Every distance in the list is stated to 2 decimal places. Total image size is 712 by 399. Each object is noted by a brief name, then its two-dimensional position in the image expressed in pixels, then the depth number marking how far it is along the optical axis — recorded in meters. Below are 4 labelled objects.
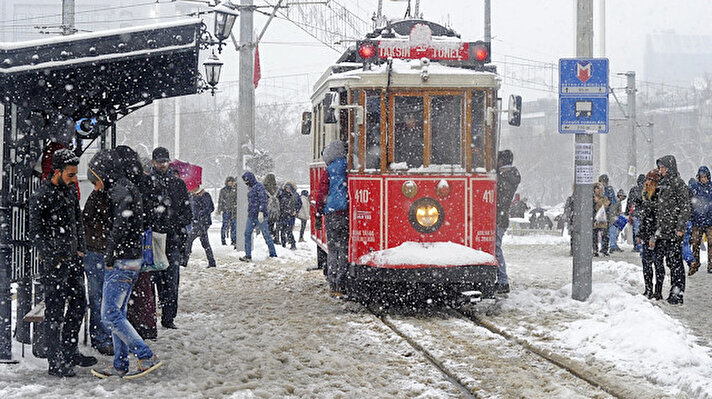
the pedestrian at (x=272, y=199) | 21.30
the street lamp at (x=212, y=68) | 16.78
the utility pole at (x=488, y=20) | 27.80
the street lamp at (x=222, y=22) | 14.45
